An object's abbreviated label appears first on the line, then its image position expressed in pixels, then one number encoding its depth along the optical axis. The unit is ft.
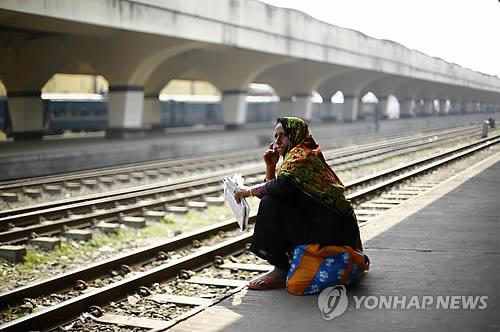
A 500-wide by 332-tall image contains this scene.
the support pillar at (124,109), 81.82
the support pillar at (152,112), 112.57
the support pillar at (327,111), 168.55
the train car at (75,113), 101.96
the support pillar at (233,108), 111.65
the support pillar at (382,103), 196.34
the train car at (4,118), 96.67
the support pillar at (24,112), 84.33
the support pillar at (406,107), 215.51
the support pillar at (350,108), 165.78
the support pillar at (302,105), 134.31
